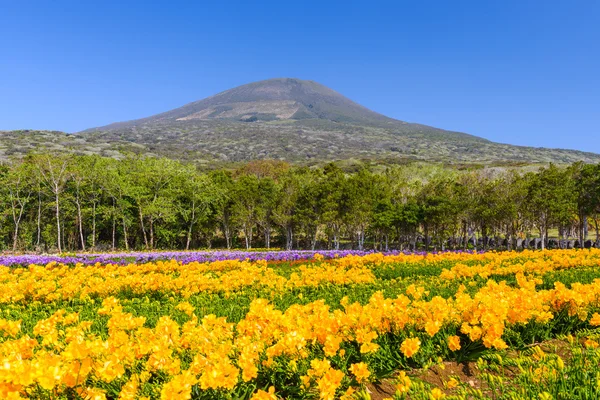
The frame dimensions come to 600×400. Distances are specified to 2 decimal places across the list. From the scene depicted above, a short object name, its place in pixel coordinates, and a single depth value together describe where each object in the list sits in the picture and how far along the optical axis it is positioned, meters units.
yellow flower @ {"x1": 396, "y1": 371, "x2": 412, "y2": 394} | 2.96
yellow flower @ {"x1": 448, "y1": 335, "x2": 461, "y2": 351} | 3.86
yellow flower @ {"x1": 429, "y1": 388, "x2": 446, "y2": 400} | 2.79
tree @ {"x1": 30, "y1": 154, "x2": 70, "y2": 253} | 26.34
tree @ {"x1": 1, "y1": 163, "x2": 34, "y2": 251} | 27.31
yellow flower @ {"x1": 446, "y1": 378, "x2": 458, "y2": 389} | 3.15
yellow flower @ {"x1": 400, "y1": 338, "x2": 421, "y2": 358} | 3.60
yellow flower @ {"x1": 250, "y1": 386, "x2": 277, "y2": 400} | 2.61
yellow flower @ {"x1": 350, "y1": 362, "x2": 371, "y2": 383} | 3.13
